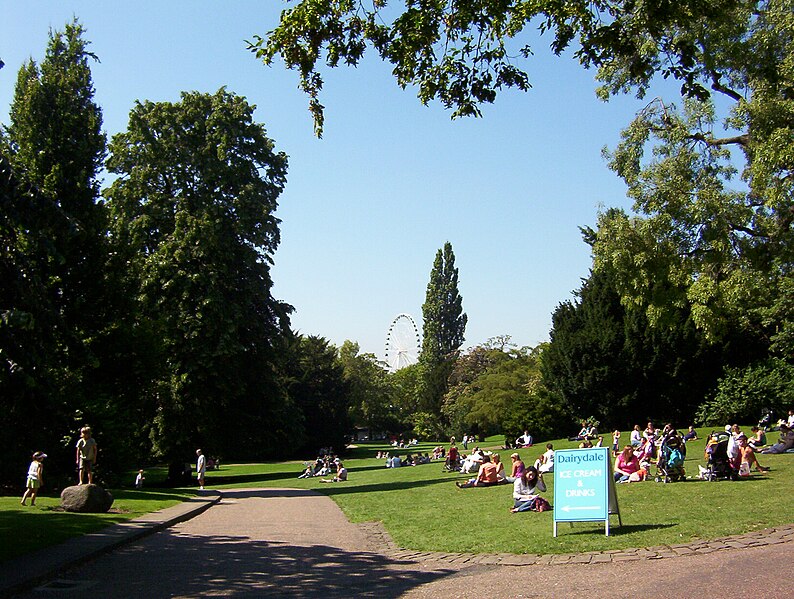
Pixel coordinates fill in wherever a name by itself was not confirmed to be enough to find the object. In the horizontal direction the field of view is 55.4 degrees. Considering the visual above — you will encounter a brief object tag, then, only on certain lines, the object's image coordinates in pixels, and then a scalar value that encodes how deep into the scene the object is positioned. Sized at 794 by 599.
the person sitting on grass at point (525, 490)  17.27
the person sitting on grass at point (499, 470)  26.17
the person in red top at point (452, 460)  38.41
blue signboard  12.48
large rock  17.70
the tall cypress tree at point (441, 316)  119.69
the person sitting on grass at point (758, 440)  27.23
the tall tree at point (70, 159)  28.73
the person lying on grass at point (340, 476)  38.44
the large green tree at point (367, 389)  106.88
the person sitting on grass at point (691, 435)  34.11
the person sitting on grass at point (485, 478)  25.75
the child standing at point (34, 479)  18.95
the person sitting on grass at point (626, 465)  21.70
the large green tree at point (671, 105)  9.59
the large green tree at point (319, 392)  72.12
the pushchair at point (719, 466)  19.80
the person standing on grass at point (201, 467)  32.41
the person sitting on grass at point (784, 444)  26.41
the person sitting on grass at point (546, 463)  24.09
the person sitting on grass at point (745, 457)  20.03
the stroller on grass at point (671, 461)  20.27
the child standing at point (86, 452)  19.38
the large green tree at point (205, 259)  34.28
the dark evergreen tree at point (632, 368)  46.41
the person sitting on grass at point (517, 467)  19.67
